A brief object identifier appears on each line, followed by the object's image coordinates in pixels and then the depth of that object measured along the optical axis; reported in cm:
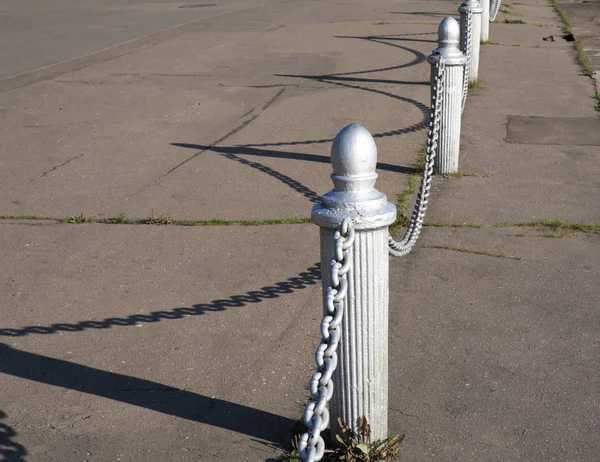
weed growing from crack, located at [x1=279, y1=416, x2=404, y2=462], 345
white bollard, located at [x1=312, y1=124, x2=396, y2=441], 320
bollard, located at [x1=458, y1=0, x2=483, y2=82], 1049
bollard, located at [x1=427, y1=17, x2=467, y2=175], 699
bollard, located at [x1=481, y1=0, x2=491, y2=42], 1509
